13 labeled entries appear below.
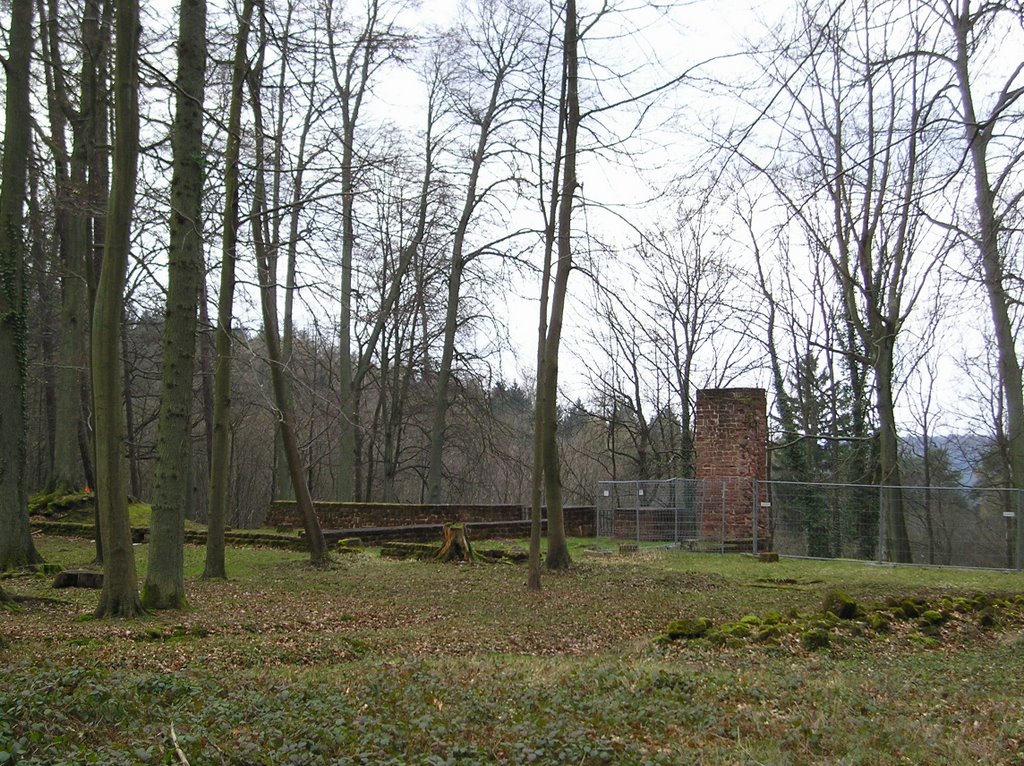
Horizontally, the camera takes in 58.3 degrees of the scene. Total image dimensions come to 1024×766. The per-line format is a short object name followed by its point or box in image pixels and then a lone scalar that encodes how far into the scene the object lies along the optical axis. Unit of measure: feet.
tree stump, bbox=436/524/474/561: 57.82
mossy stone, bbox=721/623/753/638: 30.45
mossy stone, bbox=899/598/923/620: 34.81
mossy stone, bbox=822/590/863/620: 33.14
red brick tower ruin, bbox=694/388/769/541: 71.46
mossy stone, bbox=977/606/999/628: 34.01
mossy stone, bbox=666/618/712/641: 30.63
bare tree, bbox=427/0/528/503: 81.46
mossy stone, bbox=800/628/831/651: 29.14
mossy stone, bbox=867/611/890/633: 32.45
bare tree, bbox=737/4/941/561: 64.85
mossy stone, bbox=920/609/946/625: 33.94
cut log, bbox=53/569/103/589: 38.29
